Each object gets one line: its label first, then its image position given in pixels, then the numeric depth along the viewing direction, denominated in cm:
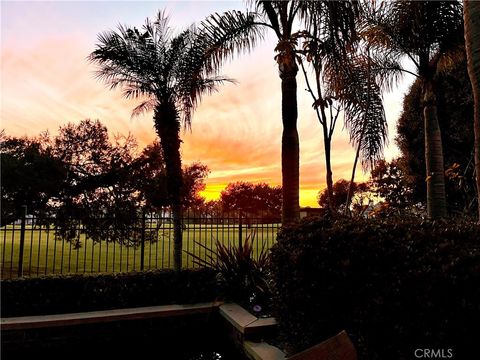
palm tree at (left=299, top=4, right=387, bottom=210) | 701
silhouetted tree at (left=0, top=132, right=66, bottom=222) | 908
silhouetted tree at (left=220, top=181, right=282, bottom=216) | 5525
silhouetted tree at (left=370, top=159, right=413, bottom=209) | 1655
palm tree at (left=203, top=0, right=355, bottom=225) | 538
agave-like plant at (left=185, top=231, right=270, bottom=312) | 598
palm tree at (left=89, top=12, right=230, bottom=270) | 797
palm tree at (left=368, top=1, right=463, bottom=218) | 696
